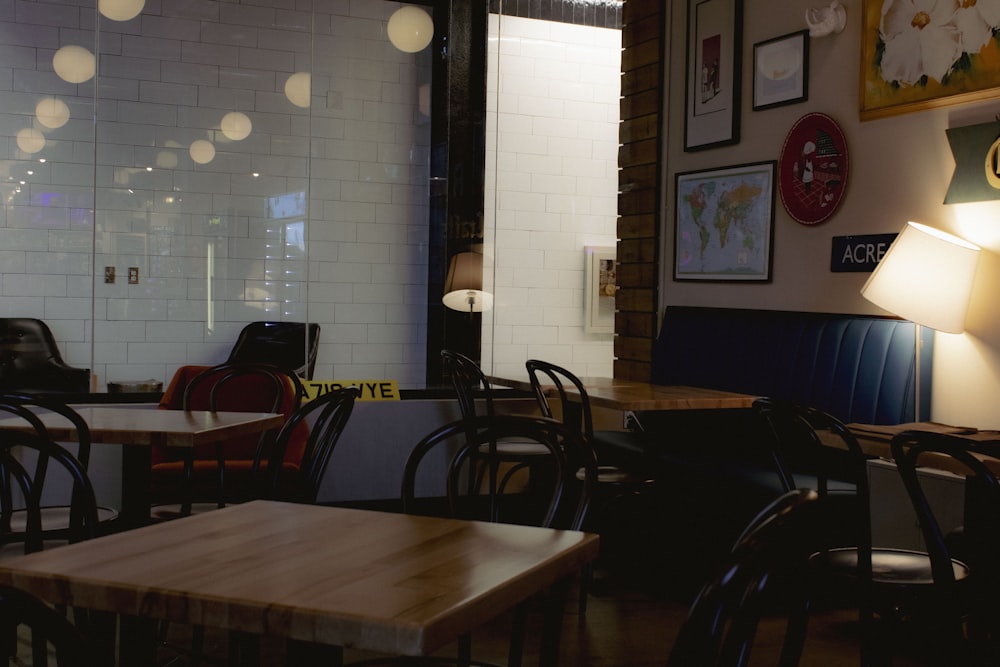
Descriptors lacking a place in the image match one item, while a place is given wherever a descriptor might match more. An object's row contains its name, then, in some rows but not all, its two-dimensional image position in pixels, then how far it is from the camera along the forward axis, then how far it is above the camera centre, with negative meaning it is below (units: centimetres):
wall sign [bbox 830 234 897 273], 430 +28
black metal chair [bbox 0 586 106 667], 105 -33
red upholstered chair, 376 -62
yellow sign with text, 558 -45
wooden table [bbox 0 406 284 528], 294 -39
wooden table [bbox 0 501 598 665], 132 -40
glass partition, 518 +63
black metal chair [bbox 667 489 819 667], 115 -32
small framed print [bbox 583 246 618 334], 621 +13
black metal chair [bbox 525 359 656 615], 415 -67
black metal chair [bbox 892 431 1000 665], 249 -62
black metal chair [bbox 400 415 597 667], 207 -33
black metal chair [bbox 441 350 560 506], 470 -43
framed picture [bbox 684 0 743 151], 519 +123
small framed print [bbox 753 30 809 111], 475 +115
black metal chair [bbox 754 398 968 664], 267 -68
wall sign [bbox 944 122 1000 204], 379 +58
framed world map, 499 +46
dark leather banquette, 412 -31
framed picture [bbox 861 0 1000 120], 382 +102
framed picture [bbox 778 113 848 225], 455 +66
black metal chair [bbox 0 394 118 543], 274 -60
